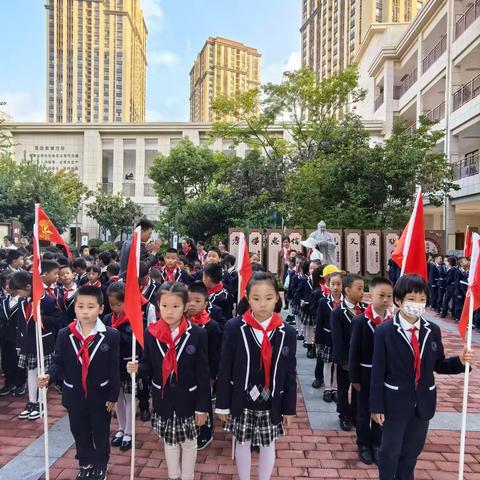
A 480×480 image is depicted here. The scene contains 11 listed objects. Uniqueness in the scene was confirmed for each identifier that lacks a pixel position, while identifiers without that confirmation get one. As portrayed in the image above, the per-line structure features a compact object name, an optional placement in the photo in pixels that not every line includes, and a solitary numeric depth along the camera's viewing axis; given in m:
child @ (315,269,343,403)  4.59
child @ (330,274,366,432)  3.95
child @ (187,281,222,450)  3.64
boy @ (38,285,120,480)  2.99
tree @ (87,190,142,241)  30.88
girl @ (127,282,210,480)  2.89
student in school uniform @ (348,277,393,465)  3.40
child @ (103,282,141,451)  3.72
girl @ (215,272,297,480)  2.75
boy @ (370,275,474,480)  2.77
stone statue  11.05
